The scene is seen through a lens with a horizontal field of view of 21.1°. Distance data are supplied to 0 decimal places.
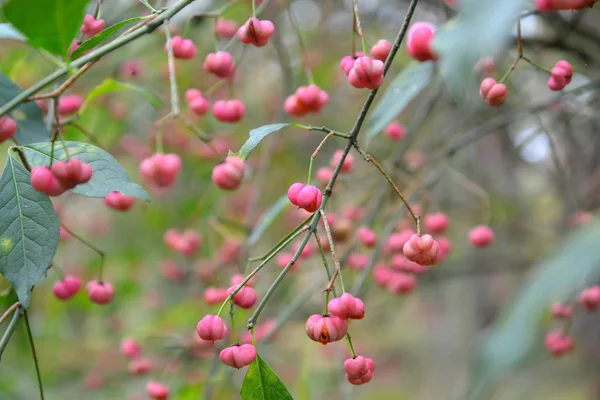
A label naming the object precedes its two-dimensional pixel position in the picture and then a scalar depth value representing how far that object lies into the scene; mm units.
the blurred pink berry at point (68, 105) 675
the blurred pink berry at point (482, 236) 688
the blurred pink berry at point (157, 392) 679
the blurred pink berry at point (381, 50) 579
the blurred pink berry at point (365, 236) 695
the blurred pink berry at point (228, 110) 634
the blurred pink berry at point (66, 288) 625
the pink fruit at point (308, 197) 545
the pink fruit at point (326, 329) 540
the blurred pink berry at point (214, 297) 699
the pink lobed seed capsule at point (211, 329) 553
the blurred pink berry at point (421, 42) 583
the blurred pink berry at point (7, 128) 574
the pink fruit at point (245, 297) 566
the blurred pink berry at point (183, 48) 614
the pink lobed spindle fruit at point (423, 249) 556
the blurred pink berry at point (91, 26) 586
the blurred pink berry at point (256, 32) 569
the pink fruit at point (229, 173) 558
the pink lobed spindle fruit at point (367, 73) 543
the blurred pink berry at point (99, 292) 630
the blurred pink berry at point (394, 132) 744
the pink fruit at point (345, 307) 541
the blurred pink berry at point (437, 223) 727
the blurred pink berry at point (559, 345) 703
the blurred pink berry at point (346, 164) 639
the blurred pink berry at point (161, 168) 604
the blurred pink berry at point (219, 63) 598
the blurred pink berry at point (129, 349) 743
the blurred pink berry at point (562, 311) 690
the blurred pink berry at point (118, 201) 638
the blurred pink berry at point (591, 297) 690
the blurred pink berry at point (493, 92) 570
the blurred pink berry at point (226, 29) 730
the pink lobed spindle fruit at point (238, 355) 545
